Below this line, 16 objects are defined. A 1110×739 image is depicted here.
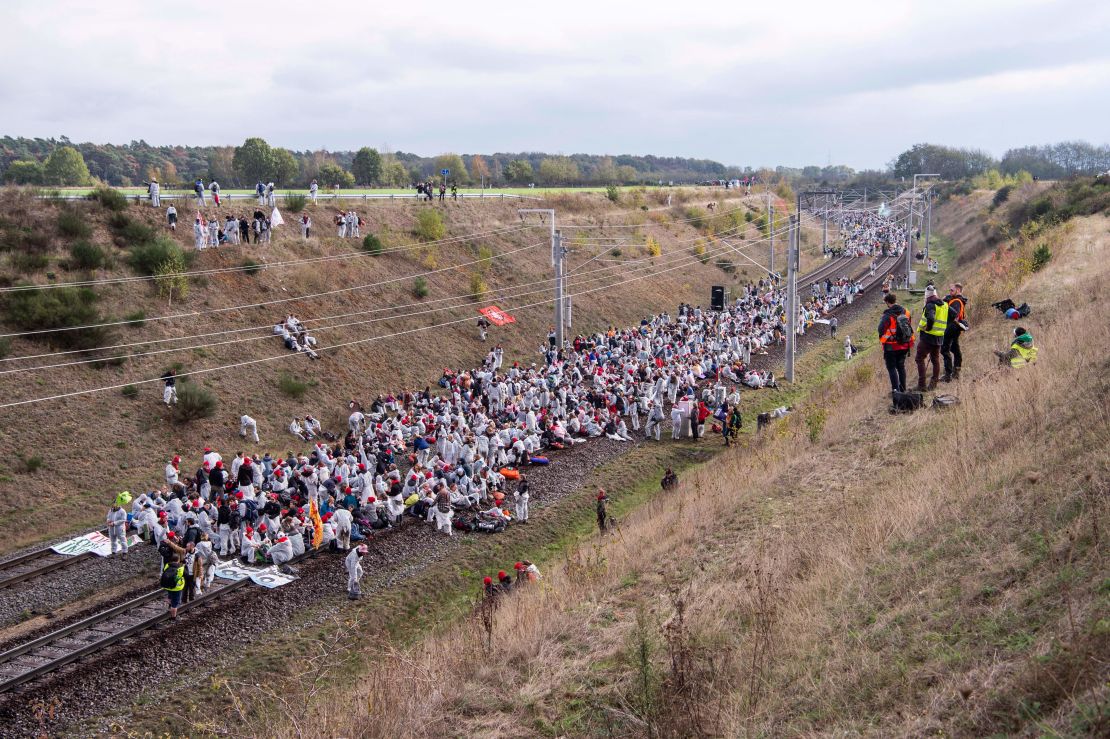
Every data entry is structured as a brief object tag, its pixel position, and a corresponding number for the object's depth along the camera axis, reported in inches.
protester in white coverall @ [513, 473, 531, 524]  799.7
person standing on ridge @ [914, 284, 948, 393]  567.5
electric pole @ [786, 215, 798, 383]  1236.2
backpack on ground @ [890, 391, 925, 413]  570.6
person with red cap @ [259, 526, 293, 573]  698.8
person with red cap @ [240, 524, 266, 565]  701.9
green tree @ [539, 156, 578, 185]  3943.2
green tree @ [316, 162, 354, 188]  2792.8
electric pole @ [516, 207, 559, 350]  1384.1
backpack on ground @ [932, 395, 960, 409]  530.9
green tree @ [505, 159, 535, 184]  3598.9
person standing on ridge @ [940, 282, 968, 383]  606.2
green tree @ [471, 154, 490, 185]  4556.1
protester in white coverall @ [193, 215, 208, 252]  1314.0
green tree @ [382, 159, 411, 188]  3272.6
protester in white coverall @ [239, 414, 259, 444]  1047.1
